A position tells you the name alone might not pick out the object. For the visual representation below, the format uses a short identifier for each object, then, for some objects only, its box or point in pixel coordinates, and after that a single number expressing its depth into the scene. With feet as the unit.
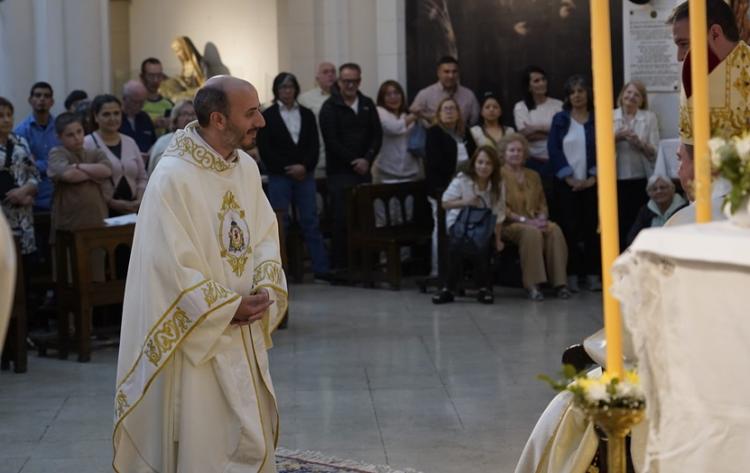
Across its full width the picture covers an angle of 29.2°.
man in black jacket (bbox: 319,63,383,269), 43.34
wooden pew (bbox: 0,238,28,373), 29.40
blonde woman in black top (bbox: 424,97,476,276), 40.93
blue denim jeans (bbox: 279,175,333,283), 43.19
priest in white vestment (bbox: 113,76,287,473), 16.90
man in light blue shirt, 37.65
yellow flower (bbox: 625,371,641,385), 7.58
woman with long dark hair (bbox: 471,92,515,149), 40.95
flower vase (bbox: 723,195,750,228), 7.43
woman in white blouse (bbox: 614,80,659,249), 39.96
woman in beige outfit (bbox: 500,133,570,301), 38.55
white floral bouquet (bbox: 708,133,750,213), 7.43
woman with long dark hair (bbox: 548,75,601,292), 40.42
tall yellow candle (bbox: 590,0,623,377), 7.51
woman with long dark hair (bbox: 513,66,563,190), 42.96
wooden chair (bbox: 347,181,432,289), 41.22
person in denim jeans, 42.37
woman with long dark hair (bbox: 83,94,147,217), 33.99
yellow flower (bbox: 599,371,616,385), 7.41
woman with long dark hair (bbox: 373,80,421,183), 44.65
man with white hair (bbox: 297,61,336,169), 46.03
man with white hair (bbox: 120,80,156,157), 40.47
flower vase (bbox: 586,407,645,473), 7.29
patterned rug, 20.77
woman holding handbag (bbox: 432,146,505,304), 37.86
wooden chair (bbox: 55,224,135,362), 30.60
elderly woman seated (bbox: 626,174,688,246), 35.88
